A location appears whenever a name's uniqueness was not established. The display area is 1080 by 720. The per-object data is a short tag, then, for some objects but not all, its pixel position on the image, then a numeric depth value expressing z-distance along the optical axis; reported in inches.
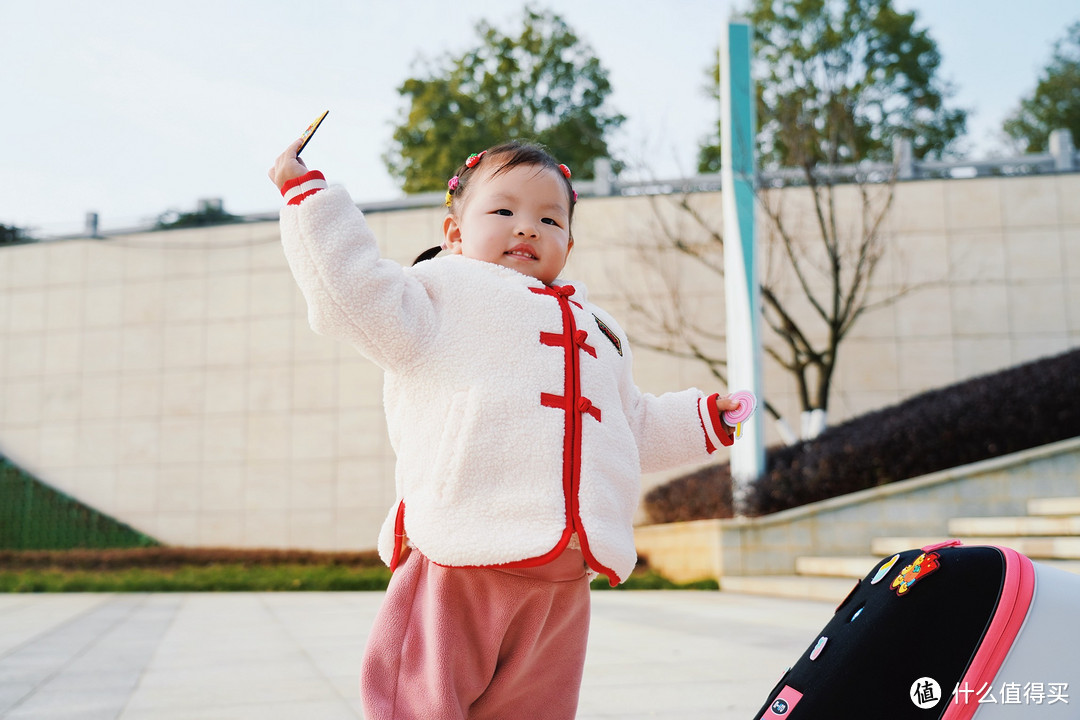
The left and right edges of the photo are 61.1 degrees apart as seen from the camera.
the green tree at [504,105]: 629.9
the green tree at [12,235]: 465.4
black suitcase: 55.4
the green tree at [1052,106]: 710.5
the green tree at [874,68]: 510.4
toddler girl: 57.4
